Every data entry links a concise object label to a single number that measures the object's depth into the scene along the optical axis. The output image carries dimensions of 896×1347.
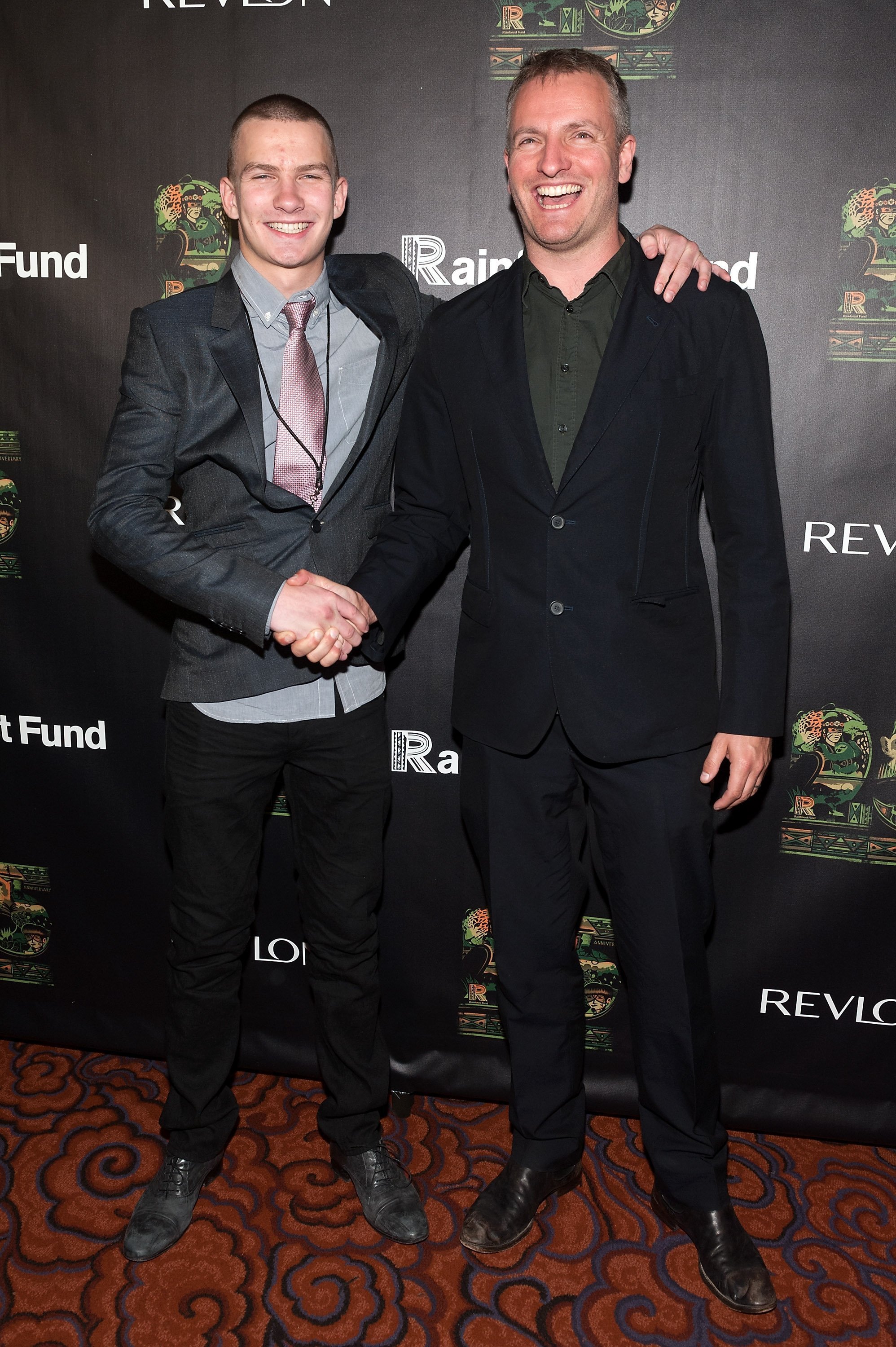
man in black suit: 1.83
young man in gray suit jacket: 1.90
